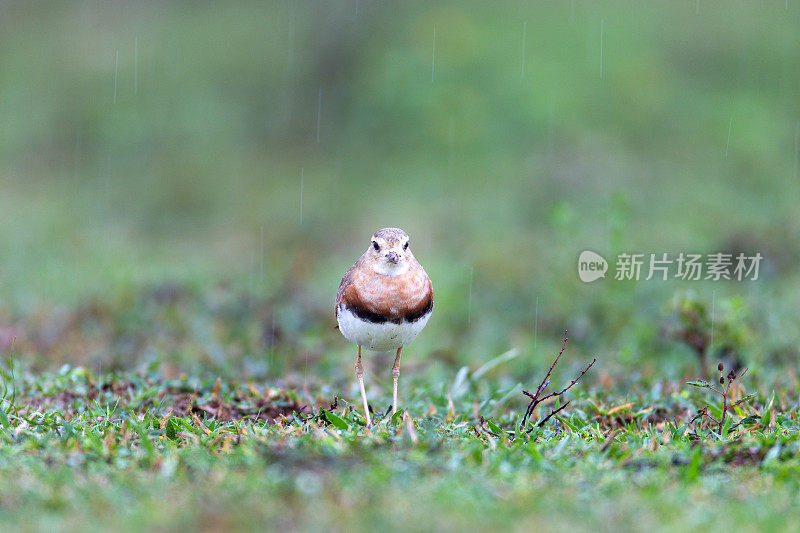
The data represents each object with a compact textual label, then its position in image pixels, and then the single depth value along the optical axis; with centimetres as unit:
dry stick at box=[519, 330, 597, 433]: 897
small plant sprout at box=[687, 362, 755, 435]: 877
